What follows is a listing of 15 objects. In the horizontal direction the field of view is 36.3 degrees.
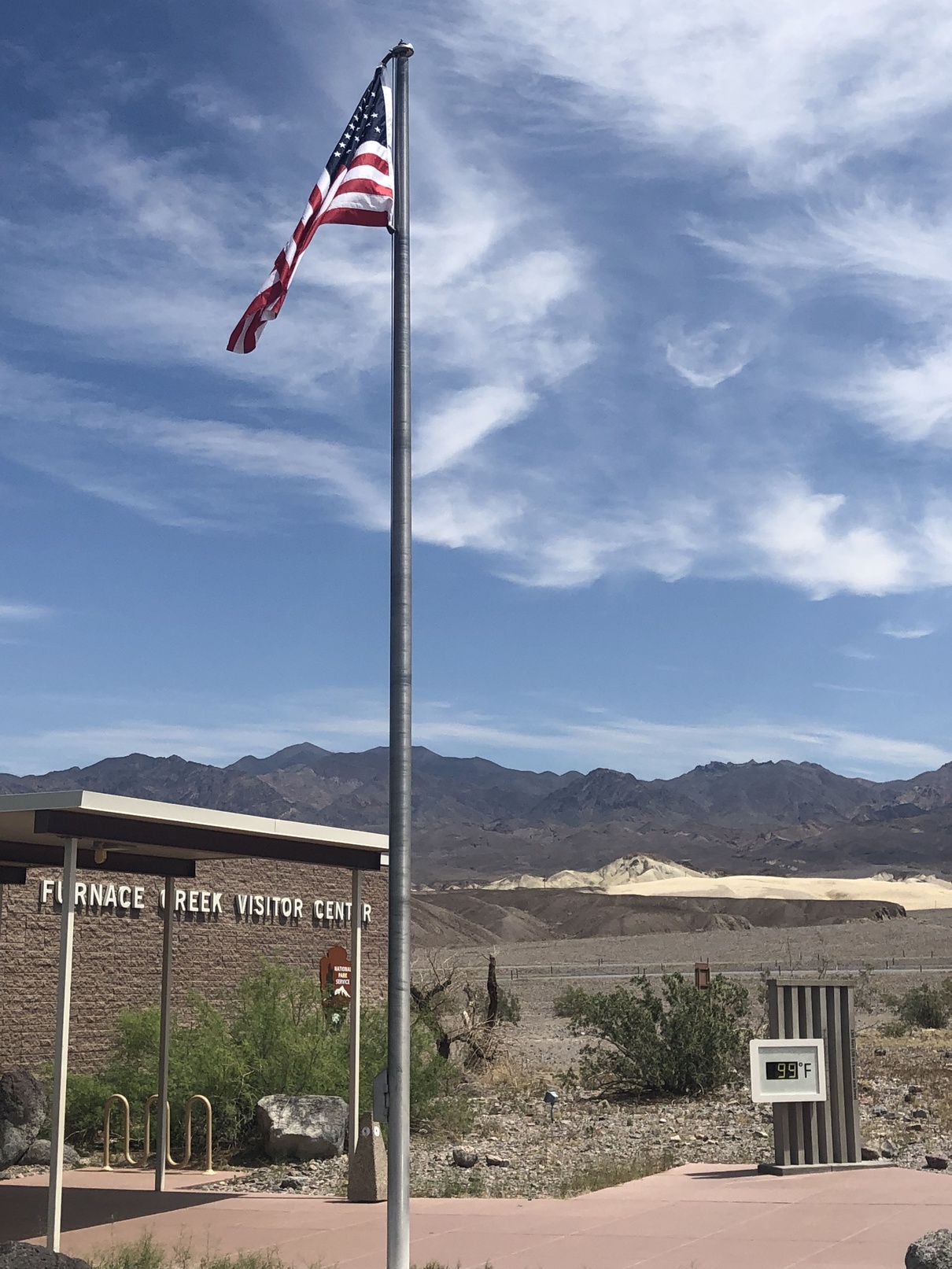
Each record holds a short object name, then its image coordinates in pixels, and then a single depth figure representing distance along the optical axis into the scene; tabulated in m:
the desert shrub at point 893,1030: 33.28
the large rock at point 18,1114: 17.00
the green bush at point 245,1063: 17.97
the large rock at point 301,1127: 17.03
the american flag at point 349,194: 11.32
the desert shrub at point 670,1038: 22.34
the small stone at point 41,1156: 17.56
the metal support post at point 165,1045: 15.11
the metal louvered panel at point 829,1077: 14.42
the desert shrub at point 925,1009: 35.16
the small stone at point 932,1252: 8.15
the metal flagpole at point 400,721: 10.19
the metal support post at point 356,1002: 15.27
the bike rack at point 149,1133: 16.59
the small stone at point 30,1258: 8.38
